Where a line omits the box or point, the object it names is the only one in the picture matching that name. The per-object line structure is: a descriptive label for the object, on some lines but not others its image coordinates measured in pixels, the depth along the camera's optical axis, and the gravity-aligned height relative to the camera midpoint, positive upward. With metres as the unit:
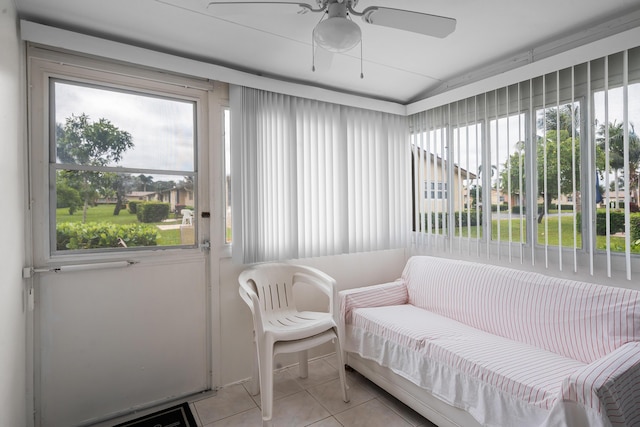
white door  2.01 -0.15
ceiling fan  1.43 +0.90
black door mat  2.10 -1.34
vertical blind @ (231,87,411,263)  2.55 +0.31
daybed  1.40 -0.80
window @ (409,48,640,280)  1.98 +0.28
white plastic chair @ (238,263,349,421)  2.04 -0.76
